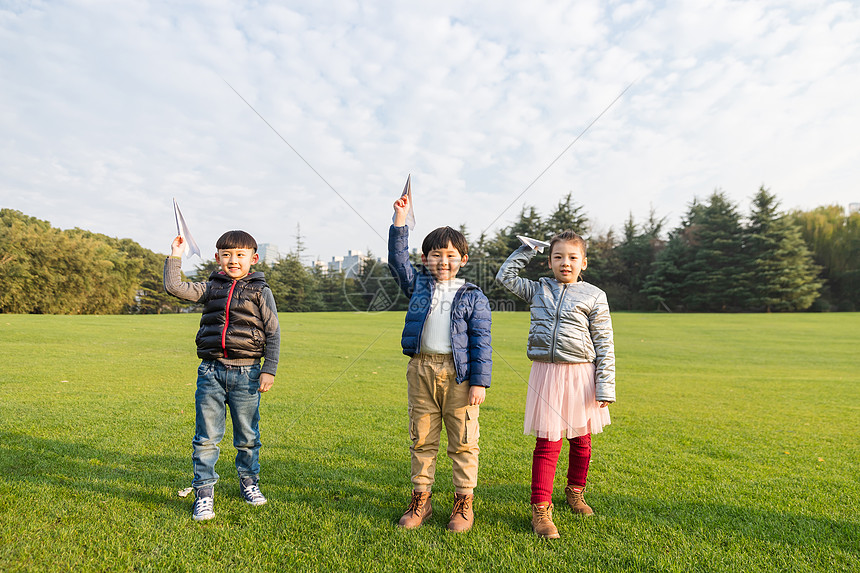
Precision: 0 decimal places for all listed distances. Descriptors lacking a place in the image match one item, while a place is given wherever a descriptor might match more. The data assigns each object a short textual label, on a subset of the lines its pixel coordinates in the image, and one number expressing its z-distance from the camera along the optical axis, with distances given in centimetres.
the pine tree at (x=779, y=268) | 3562
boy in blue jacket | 290
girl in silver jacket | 296
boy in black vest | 299
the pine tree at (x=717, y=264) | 3809
